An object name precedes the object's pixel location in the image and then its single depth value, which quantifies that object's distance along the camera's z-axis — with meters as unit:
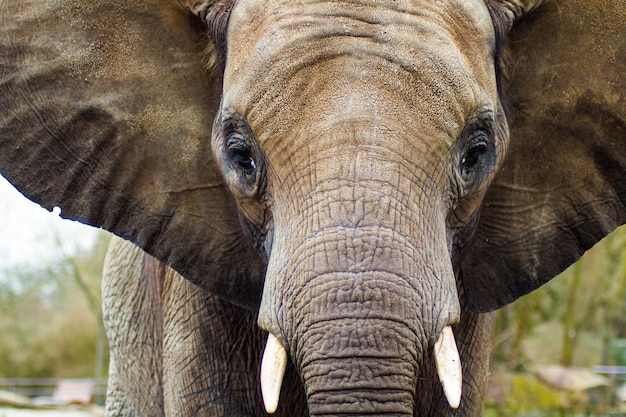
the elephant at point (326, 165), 6.64
